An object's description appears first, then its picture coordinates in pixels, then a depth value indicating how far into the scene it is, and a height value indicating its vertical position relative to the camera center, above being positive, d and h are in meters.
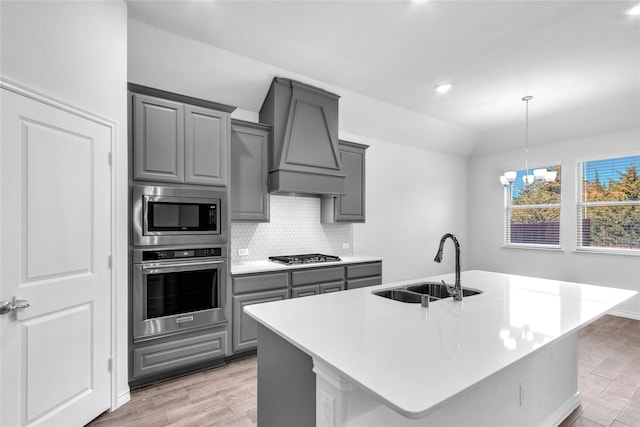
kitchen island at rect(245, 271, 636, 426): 1.02 -0.51
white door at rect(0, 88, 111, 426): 1.73 -0.30
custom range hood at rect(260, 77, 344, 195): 3.60 +0.88
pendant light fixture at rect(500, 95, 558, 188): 3.76 +0.47
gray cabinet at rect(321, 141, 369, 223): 4.32 +0.28
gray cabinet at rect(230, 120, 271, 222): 3.40 +0.46
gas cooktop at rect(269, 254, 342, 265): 3.66 -0.54
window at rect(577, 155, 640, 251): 4.77 +0.16
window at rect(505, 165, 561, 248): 5.54 +0.01
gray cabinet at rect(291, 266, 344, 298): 3.50 -0.76
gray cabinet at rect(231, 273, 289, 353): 3.10 -0.84
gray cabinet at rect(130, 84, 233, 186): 2.65 +0.65
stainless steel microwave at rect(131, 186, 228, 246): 2.60 -0.02
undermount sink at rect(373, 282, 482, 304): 2.13 -0.54
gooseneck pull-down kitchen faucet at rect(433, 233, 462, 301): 1.90 -0.44
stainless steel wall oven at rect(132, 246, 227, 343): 2.58 -0.65
